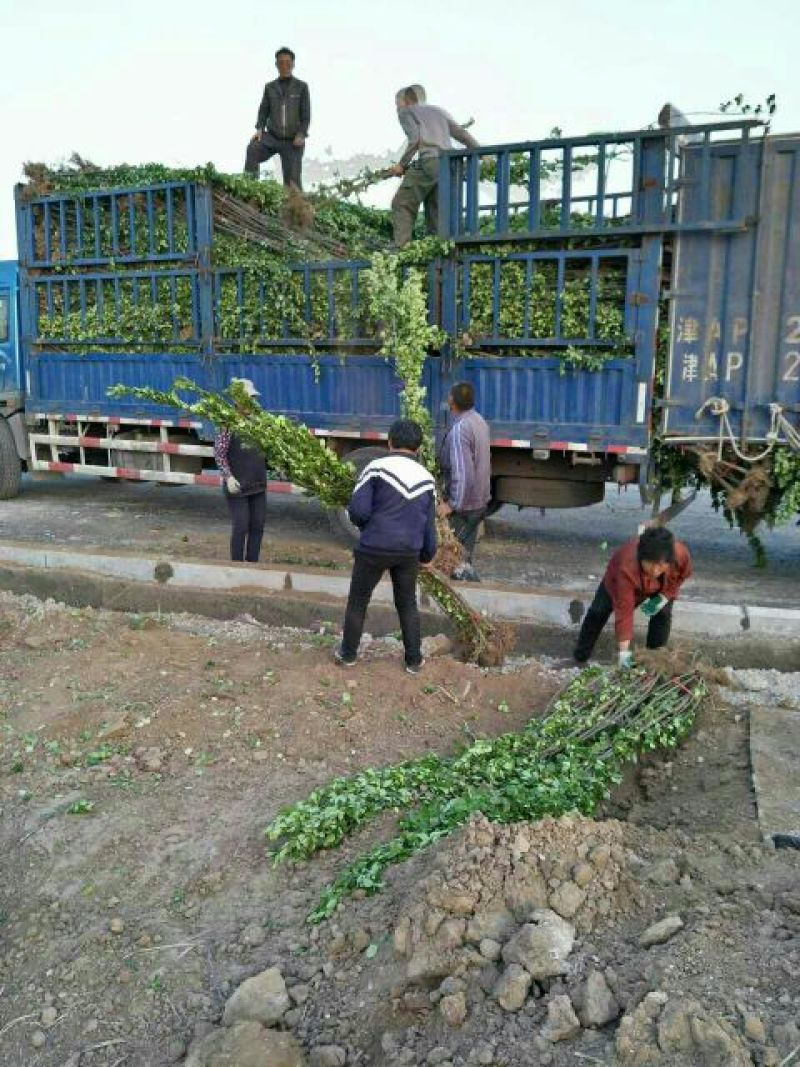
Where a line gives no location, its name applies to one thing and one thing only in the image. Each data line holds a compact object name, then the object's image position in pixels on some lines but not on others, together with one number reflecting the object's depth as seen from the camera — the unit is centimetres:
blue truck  747
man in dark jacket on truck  1106
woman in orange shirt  526
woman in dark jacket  780
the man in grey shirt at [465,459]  772
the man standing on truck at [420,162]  898
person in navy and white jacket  556
